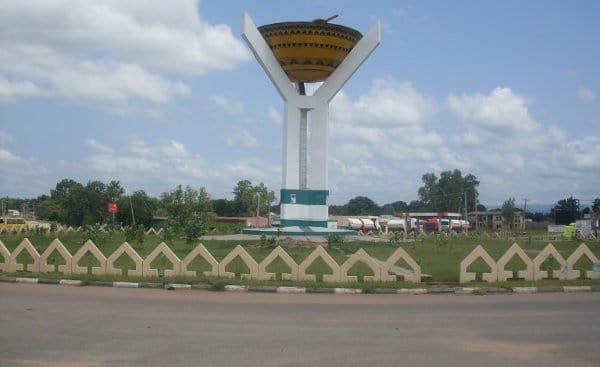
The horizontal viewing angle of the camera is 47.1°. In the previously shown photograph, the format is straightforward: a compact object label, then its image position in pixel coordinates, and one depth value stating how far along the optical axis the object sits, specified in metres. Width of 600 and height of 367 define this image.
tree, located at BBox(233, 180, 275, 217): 83.62
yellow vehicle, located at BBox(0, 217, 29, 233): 47.16
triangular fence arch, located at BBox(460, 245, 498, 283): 15.23
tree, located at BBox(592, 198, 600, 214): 65.39
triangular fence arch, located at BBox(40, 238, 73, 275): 16.48
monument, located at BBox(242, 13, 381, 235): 36.12
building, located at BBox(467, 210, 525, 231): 94.94
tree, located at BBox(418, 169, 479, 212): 108.81
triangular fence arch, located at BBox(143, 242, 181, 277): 15.75
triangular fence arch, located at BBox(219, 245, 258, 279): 15.39
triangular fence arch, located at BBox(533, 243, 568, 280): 15.83
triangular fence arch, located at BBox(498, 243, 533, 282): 15.63
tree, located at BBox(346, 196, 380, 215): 129.88
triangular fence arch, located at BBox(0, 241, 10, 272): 16.98
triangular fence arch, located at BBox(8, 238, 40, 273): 16.84
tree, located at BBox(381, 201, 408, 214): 137.00
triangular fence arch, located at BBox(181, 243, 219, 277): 15.70
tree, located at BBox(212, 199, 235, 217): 90.12
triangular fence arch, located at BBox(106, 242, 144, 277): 15.94
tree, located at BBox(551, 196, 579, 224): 89.50
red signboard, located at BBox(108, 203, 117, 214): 46.91
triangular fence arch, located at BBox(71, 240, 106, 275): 16.27
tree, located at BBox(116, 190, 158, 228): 60.42
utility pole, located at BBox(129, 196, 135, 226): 58.12
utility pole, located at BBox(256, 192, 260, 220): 74.91
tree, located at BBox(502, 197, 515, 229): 94.88
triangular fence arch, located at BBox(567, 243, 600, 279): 16.00
